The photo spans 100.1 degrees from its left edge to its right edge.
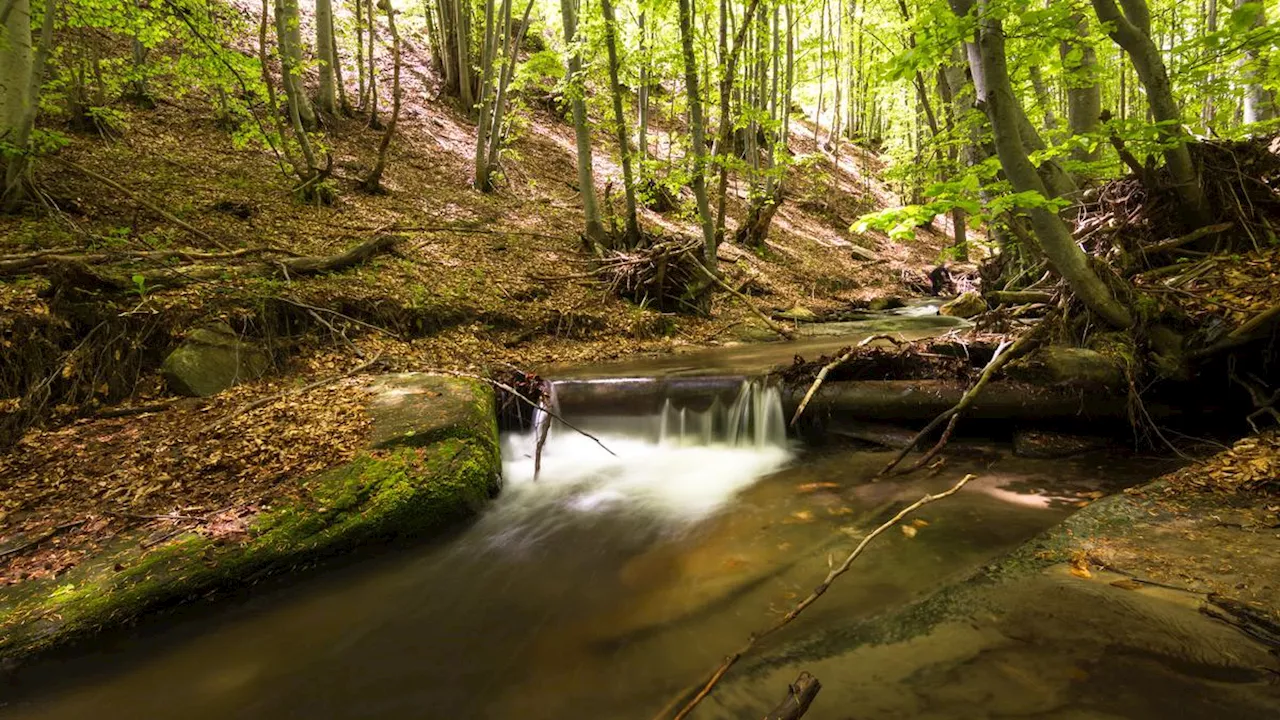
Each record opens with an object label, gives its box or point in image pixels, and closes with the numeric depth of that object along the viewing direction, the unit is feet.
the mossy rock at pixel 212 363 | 18.07
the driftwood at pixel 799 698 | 5.46
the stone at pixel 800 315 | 38.47
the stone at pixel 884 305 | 45.65
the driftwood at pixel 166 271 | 17.74
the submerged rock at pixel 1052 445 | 16.34
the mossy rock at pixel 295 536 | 9.94
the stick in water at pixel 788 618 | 6.11
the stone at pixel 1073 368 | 15.25
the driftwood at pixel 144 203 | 23.43
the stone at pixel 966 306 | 36.59
